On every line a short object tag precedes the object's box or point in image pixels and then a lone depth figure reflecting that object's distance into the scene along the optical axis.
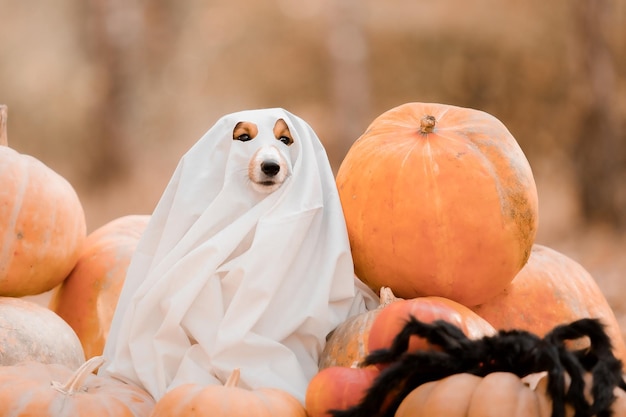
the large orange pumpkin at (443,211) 5.63
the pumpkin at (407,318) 4.61
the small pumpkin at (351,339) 5.21
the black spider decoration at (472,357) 4.18
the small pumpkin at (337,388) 4.44
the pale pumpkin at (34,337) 5.71
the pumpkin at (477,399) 3.99
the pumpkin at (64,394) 4.68
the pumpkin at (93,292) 6.87
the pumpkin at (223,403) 4.49
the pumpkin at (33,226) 6.29
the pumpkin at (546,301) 6.07
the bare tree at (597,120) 16.46
